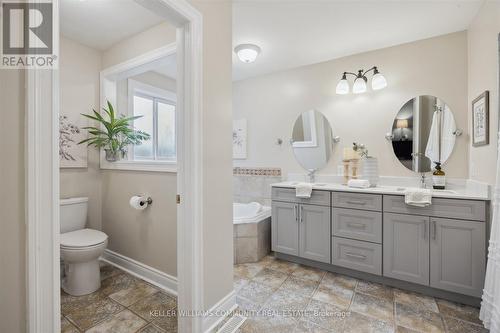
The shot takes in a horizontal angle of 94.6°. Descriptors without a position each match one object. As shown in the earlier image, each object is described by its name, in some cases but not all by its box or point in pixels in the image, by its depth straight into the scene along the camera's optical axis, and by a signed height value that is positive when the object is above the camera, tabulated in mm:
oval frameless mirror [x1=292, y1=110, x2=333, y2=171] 2957 +324
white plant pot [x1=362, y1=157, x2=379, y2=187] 2502 -68
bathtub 2613 -854
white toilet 1879 -776
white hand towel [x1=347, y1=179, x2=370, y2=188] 2347 -189
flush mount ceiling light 2506 +1239
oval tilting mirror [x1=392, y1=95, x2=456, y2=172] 2344 +338
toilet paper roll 2057 -343
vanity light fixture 2465 +917
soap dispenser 2273 -141
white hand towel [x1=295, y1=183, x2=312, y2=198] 2437 -272
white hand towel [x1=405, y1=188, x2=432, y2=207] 1910 -275
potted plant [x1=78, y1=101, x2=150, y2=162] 2335 +307
